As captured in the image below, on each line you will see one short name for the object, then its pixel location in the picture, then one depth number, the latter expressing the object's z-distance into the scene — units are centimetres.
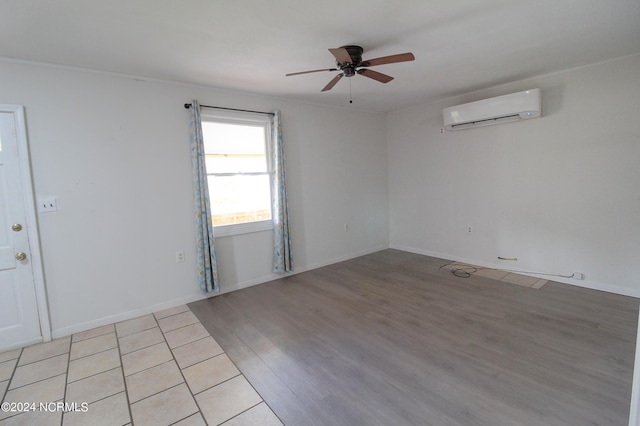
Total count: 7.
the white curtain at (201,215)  337
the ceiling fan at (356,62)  222
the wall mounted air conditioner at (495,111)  351
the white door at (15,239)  256
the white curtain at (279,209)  402
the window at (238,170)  368
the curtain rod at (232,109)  333
